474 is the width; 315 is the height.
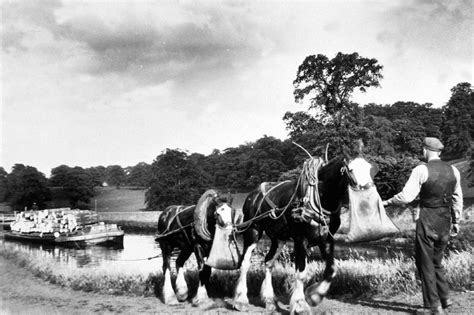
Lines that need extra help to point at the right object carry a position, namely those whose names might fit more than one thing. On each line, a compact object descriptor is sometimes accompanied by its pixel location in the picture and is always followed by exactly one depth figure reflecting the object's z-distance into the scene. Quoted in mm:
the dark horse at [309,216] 6143
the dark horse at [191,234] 7844
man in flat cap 5660
